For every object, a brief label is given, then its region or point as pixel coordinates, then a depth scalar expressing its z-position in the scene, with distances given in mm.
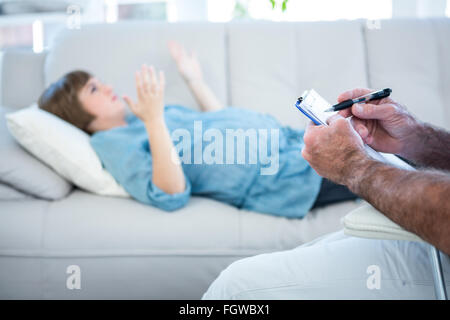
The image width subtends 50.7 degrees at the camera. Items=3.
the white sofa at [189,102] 1185
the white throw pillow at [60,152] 1301
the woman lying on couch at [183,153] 1229
